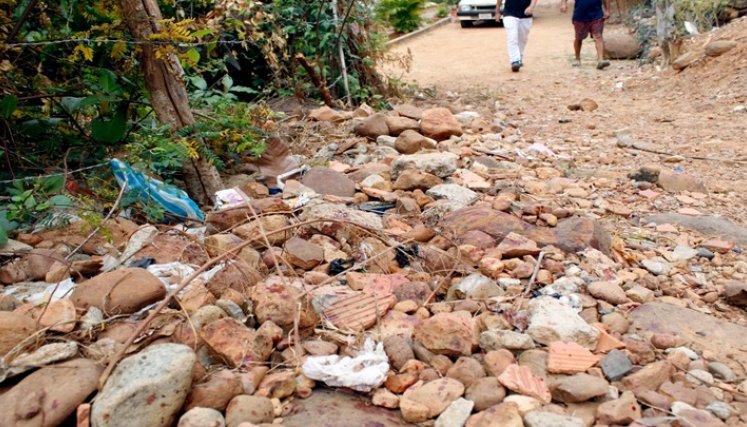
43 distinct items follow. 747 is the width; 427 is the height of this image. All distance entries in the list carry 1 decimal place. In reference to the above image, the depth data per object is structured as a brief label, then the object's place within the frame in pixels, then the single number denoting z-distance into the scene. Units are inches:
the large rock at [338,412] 66.1
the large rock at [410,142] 166.1
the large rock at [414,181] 135.1
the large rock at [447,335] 76.8
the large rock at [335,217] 108.8
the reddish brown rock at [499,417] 64.0
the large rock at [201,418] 62.2
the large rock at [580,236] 108.7
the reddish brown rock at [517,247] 103.9
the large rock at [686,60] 280.1
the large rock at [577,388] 69.0
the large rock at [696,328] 80.5
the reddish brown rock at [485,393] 68.3
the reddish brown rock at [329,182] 133.7
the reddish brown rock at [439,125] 181.9
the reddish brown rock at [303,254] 98.0
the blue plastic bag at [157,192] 110.5
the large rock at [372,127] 176.9
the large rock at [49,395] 61.7
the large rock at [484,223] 111.7
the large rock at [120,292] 79.7
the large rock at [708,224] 121.9
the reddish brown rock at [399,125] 181.0
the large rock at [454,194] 128.3
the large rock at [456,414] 65.2
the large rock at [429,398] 66.7
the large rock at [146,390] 60.7
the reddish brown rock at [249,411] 64.2
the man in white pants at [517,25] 317.4
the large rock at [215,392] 65.6
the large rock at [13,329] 70.0
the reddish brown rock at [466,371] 72.1
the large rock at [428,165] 142.6
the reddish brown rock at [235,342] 72.1
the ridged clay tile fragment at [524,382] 69.2
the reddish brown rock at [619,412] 65.5
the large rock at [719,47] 274.5
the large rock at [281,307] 80.2
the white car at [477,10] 557.6
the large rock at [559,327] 78.9
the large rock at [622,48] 354.0
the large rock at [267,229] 103.3
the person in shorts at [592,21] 325.4
